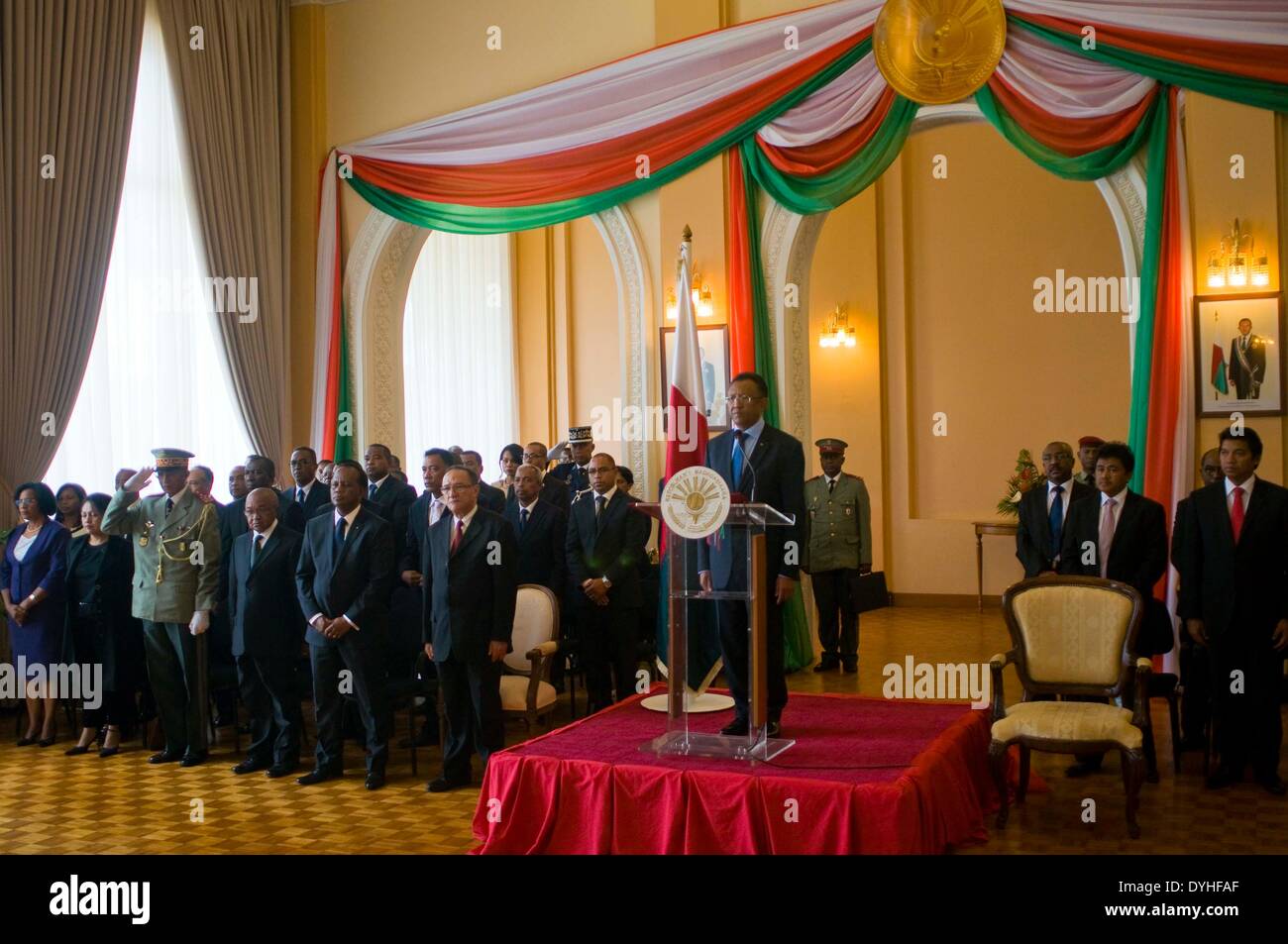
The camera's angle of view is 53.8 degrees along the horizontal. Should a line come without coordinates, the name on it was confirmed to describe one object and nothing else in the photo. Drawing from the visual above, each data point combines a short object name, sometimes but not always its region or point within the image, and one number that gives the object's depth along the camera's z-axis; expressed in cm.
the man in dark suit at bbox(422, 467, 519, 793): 607
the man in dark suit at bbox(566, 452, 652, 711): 727
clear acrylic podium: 501
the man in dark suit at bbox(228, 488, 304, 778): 656
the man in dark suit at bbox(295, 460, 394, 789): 623
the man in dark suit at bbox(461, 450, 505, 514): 803
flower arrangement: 1127
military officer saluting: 682
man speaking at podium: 520
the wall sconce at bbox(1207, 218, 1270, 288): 750
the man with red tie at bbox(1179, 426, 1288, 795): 566
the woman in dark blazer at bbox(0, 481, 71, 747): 741
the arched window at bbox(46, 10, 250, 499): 883
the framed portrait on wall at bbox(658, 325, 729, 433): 891
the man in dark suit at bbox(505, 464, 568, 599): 752
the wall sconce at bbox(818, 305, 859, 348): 1250
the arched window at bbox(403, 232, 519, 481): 1282
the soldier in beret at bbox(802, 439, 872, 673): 902
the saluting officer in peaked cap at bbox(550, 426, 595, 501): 868
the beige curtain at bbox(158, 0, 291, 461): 964
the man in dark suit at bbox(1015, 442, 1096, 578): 704
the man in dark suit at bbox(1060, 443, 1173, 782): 616
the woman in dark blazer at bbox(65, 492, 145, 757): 728
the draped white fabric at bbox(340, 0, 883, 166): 861
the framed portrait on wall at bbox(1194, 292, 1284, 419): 752
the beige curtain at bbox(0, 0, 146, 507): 826
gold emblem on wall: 795
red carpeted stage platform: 448
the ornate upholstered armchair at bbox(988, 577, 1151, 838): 518
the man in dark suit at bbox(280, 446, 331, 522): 817
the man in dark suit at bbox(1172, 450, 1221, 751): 594
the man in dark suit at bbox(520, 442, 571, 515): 829
